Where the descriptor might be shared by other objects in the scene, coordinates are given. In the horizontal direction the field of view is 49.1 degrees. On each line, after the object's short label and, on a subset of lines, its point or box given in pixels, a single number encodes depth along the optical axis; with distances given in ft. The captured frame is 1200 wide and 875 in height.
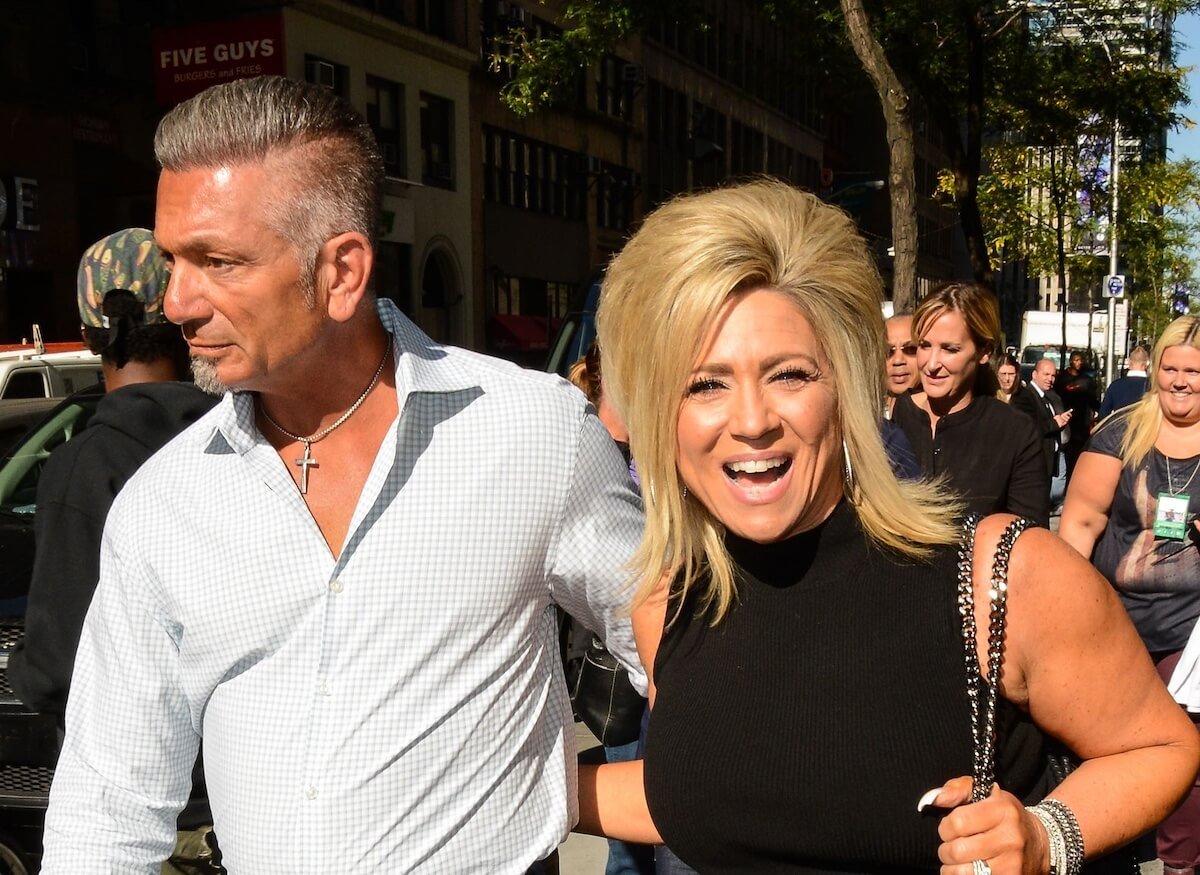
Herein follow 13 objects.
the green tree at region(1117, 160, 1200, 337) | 101.81
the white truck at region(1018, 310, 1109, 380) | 131.64
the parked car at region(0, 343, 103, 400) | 34.45
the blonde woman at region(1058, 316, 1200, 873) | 16.22
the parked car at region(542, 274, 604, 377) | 42.93
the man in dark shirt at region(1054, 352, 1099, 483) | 52.95
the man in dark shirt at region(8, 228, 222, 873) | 9.99
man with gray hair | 6.84
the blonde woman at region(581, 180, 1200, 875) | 6.44
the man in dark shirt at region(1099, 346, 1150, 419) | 45.21
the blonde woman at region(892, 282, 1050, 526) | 17.31
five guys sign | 74.59
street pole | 95.54
